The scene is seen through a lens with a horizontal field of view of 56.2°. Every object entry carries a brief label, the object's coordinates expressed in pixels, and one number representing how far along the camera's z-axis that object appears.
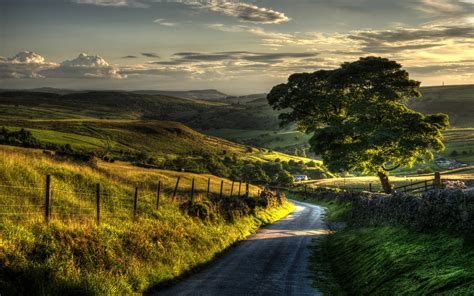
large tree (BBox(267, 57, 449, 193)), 39.50
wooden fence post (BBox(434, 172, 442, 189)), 33.88
